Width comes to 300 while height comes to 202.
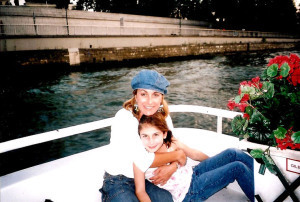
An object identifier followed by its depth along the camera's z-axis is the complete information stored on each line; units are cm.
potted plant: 123
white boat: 143
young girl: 162
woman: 150
